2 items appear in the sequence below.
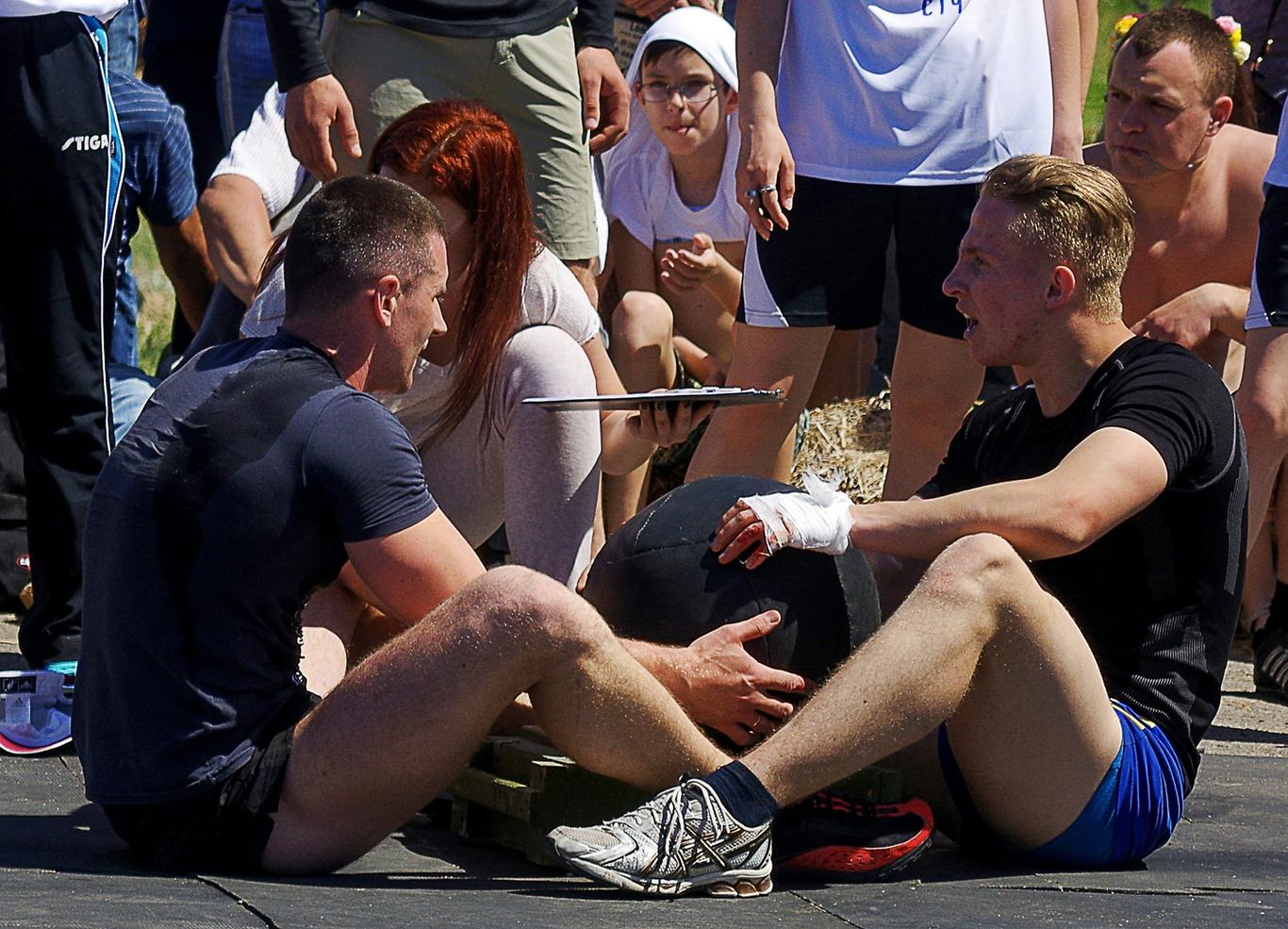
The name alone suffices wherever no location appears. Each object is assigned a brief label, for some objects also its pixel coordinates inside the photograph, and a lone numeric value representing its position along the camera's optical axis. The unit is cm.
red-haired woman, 885
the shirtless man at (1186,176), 1129
